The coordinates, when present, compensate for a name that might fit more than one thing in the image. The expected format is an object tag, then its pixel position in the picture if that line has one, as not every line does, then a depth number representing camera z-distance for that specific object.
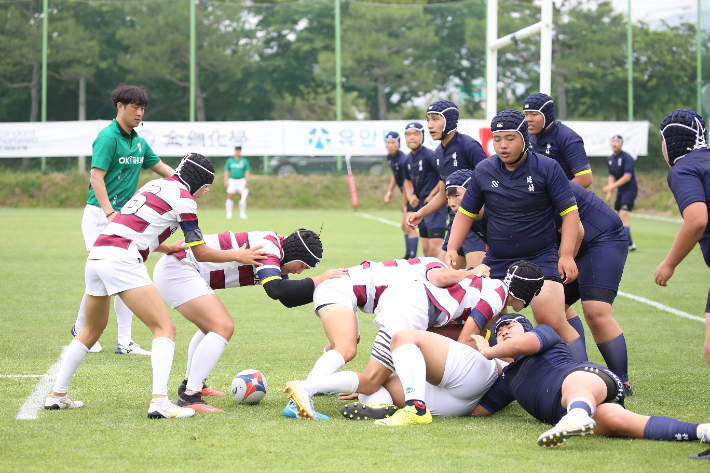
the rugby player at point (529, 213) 9.47
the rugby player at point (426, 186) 20.56
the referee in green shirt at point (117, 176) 11.92
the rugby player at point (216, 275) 9.01
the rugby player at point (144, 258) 8.45
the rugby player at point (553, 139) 11.87
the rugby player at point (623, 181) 29.30
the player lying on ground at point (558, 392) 7.26
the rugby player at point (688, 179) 7.86
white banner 51.28
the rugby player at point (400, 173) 24.52
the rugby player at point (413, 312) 8.44
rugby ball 9.18
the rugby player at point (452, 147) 14.48
